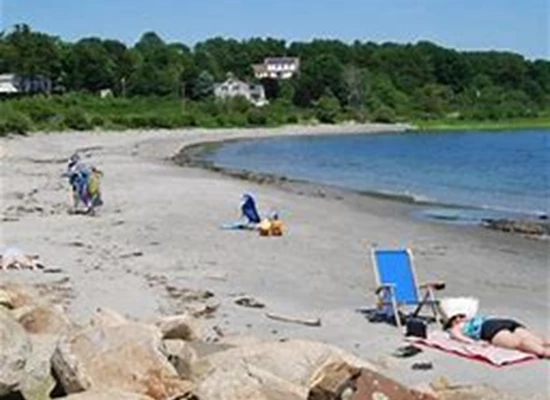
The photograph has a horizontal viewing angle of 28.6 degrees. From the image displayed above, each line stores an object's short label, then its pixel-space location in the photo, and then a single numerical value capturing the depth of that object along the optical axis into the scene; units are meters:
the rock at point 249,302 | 12.98
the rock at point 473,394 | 8.15
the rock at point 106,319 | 8.76
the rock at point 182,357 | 8.09
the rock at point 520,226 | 23.96
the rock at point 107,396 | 6.70
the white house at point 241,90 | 133.05
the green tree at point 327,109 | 127.50
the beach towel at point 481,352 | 9.75
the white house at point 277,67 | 157.25
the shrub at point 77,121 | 89.50
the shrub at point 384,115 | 135.00
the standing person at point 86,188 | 23.94
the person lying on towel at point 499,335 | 9.93
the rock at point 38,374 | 7.84
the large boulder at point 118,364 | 7.40
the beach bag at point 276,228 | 20.20
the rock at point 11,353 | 7.29
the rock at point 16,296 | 10.56
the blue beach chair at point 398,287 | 11.70
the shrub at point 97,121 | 92.36
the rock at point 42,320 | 9.43
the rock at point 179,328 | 9.53
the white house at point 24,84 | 117.75
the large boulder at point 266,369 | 6.89
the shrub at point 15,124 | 75.94
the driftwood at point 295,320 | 11.88
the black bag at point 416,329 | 10.84
